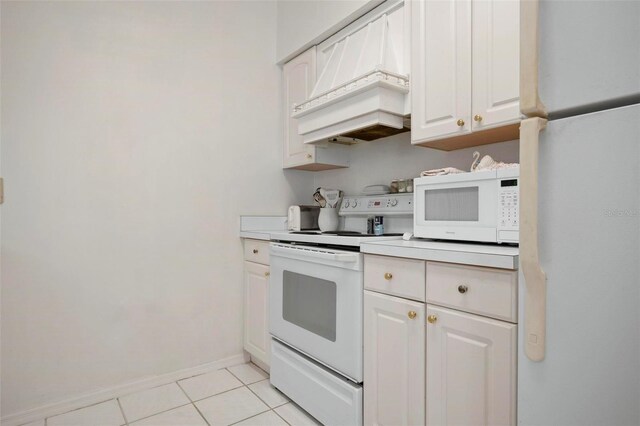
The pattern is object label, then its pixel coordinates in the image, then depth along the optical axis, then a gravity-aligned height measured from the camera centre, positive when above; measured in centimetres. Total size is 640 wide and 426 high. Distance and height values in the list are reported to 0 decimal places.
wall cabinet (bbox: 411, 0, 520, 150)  150 +63
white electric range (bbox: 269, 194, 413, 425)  165 -51
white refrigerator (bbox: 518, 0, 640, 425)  71 +1
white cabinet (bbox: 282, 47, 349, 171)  256 +60
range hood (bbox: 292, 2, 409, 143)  186 +68
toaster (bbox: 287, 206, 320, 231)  268 -2
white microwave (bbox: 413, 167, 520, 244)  141 +4
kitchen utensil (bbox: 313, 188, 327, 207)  260 +11
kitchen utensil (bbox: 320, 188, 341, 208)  255 +13
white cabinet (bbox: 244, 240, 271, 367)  236 -60
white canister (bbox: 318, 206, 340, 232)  255 -3
